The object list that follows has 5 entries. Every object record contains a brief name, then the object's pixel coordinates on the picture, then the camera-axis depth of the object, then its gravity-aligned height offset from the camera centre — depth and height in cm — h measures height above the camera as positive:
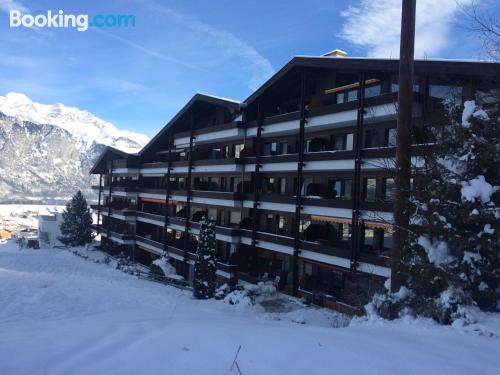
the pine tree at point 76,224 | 5484 -545
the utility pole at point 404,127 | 1108 +198
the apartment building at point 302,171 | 2156 +160
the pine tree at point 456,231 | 949 -71
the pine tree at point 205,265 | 2664 -493
